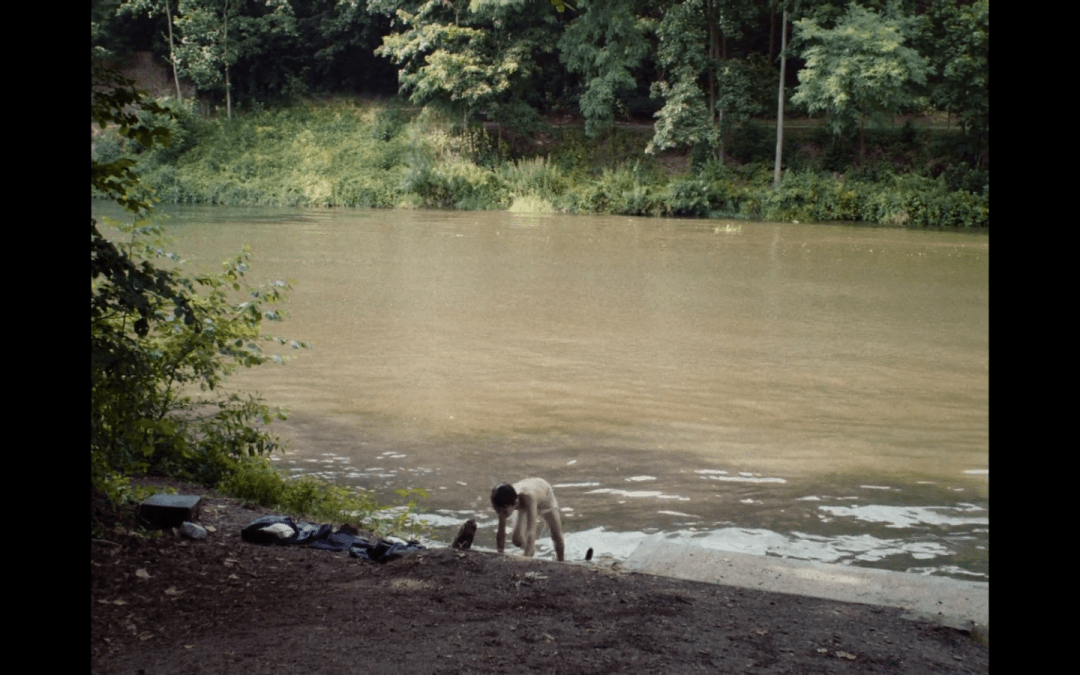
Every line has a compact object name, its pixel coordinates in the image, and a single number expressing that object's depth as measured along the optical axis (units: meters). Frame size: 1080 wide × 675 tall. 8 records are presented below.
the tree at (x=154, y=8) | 41.44
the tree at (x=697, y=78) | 34.47
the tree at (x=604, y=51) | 35.25
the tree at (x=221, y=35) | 42.12
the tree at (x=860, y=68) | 29.31
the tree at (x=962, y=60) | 30.39
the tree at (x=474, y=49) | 37.25
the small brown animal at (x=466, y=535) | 5.91
